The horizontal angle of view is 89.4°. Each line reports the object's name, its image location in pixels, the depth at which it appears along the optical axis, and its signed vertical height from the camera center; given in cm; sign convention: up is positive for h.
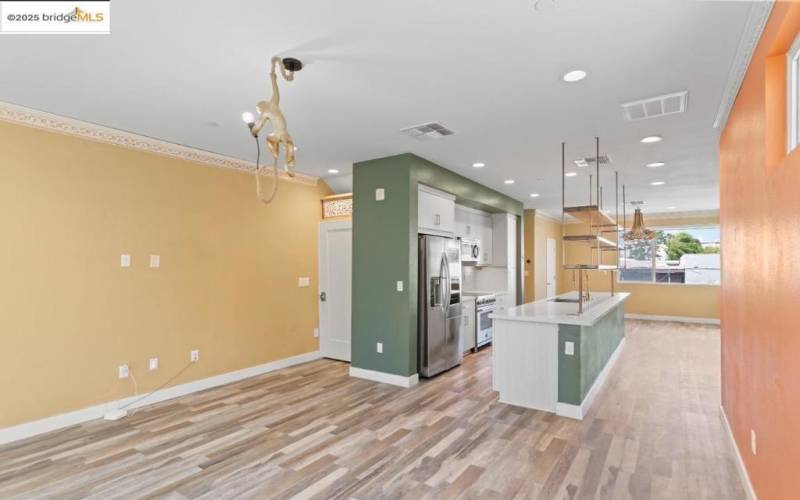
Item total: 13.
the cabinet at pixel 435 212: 508 +61
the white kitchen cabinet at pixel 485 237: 770 +39
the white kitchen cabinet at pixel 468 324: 621 -105
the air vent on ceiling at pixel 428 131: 385 +125
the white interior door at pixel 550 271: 1044 -36
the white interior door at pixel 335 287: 596 -44
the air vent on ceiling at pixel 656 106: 315 +122
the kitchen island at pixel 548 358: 382 -101
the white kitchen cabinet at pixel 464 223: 687 +59
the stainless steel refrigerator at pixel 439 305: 500 -62
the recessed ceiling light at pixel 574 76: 275 +126
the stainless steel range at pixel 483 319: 659 -102
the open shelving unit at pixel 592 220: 411 +49
